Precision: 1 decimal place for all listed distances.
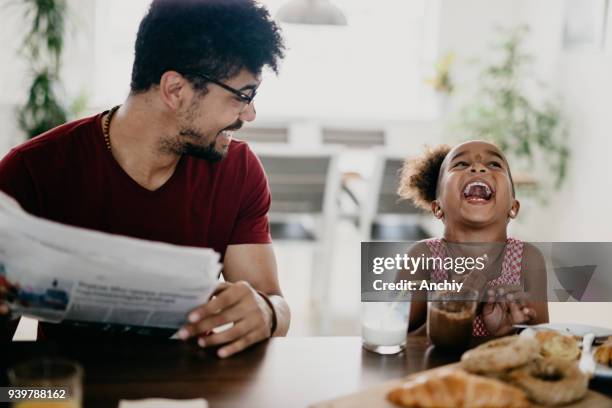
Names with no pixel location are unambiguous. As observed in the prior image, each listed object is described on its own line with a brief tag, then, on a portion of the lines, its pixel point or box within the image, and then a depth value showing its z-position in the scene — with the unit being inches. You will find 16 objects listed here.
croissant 40.2
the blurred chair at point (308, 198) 151.2
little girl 58.3
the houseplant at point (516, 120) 192.4
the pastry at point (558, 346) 46.9
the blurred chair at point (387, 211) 160.4
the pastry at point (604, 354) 47.5
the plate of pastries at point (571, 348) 46.8
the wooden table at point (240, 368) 43.6
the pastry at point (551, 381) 41.4
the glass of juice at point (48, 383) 34.1
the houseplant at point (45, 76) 192.9
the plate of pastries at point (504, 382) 40.4
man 64.4
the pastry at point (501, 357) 43.1
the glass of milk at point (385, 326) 51.1
